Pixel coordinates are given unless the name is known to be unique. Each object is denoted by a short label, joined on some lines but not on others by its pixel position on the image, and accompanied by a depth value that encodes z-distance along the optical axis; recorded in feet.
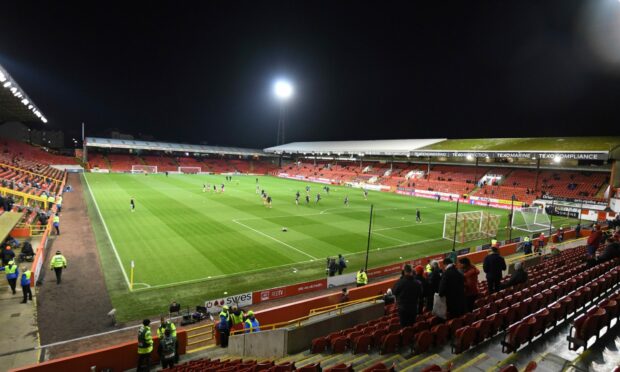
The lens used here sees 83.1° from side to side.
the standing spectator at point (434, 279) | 28.53
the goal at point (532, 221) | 109.09
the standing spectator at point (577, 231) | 93.25
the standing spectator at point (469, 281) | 25.52
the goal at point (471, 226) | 91.20
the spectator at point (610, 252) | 41.06
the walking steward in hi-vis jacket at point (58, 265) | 49.93
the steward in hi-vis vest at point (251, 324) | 33.68
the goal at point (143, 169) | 251.07
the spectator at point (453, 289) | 23.13
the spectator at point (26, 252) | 57.43
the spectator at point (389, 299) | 40.60
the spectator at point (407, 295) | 22.50
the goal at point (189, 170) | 268.89
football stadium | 23.68
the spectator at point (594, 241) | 44.57
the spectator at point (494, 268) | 31.81
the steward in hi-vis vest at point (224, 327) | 34.27
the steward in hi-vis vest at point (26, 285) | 42.32
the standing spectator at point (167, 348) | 28.84
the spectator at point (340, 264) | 59.22
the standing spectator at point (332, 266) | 57.67
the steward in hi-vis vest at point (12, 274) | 44.45
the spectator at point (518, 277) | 33.53
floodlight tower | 272.58
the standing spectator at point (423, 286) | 27.72
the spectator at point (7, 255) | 50.11
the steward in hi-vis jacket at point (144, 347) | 28.86
